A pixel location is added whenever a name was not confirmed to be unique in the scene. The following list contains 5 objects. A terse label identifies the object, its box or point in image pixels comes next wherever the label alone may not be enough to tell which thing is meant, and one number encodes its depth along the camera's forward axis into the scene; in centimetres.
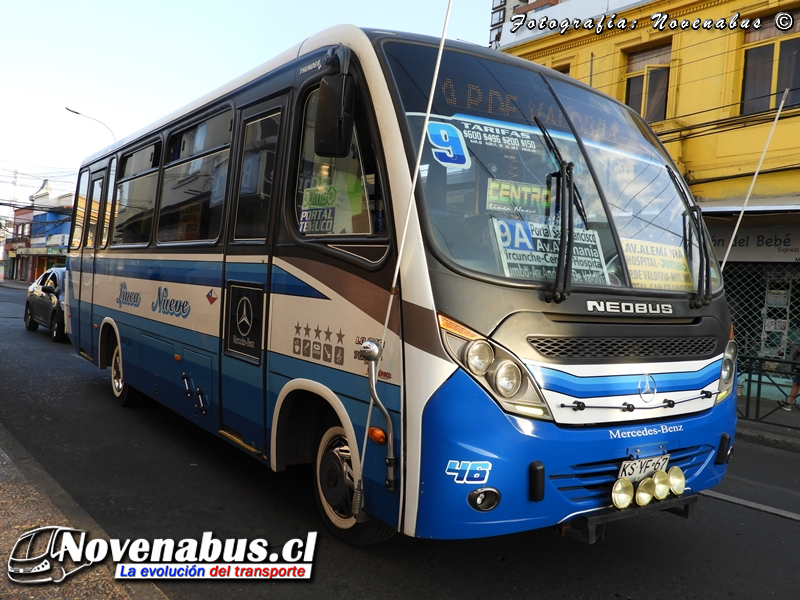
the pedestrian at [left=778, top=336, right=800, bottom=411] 976
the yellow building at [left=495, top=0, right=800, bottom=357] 1193
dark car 1419
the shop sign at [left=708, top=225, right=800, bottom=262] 1137
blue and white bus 320
